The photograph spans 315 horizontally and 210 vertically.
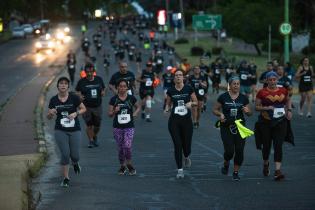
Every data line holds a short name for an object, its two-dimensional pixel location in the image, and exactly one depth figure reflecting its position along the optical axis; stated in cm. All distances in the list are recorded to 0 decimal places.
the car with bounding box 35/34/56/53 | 7393
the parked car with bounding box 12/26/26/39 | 9750
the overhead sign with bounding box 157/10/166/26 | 8896
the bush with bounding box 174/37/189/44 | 8356
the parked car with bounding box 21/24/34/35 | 10110
